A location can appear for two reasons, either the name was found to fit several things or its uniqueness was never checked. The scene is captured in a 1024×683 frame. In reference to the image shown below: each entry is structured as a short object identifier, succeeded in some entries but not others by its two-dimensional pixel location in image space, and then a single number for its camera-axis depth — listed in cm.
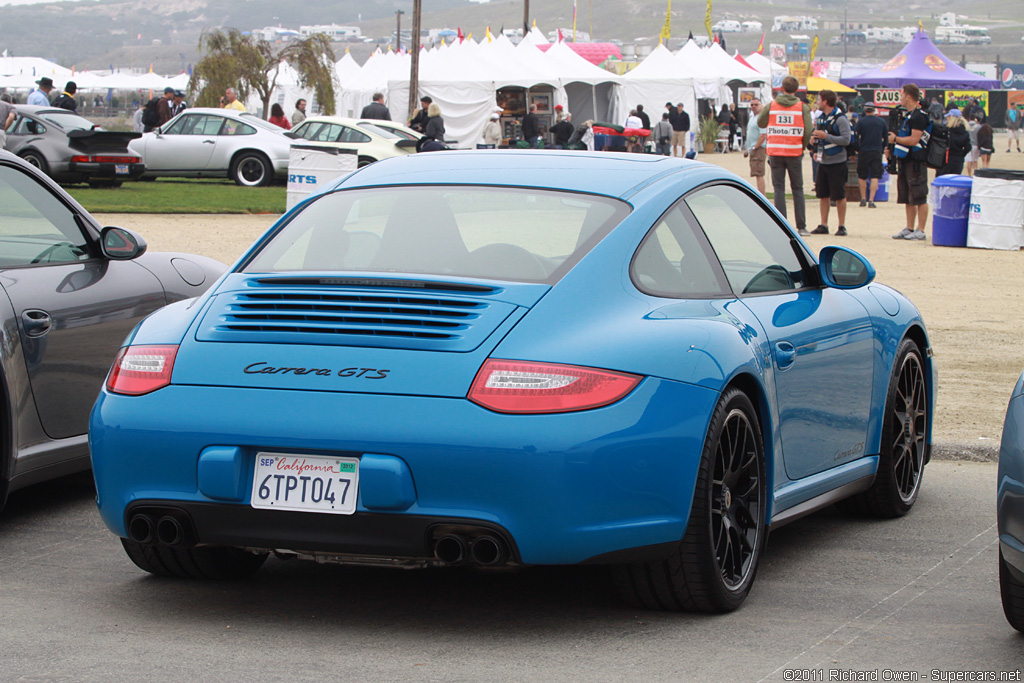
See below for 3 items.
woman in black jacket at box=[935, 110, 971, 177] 2359
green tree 4641
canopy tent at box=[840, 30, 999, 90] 4812
